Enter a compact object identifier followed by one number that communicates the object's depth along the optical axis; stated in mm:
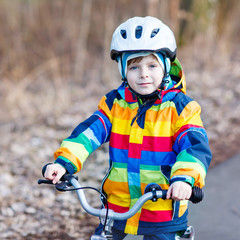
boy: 2742
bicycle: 2289
